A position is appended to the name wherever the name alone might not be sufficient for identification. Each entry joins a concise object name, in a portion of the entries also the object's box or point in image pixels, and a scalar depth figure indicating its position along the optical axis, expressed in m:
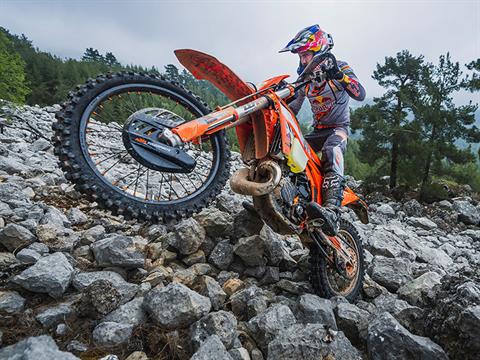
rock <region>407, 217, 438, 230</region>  10.39
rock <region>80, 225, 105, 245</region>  3.21
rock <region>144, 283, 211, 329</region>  2.25
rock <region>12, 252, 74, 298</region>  2.32
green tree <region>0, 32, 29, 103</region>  16.36
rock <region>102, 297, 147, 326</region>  2.20
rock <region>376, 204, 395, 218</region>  12.30
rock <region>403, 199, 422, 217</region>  13.12
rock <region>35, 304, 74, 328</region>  2.11
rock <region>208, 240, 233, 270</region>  3.48
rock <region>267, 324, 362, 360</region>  2.00
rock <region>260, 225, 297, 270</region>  3.73
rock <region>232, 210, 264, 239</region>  3.85
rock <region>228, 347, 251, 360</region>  2.07
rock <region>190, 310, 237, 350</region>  2.12
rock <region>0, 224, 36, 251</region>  2.83
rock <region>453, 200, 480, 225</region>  12.65
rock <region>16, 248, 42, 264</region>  2.63
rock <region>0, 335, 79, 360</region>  1.51
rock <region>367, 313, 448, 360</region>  2.12
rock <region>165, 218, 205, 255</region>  3.39
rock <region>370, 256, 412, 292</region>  3.91
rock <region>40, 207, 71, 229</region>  3.44
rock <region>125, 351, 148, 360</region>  1.97
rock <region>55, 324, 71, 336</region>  2.07
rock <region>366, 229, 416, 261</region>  5.05
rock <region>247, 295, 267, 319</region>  2.60
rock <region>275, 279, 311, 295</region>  3.37
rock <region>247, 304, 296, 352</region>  2.29
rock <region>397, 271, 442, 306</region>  3.32
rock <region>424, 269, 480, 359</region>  2.20
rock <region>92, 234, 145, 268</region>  2.80
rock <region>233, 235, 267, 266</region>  3.53
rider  3.25
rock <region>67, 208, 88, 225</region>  3.80
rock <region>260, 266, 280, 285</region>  3.54
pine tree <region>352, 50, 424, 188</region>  17.47
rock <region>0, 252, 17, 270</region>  2.55
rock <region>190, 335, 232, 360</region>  1.85
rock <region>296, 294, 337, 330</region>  2.59
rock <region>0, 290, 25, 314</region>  2.15
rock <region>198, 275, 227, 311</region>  2.69
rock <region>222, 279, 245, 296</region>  3.00
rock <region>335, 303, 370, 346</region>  2.53
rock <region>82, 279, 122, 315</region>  2.22
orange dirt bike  2.32
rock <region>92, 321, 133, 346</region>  2.02
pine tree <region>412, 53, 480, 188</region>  16.19
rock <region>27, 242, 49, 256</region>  2.82
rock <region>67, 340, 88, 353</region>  1.94
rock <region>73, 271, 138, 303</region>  2.47
